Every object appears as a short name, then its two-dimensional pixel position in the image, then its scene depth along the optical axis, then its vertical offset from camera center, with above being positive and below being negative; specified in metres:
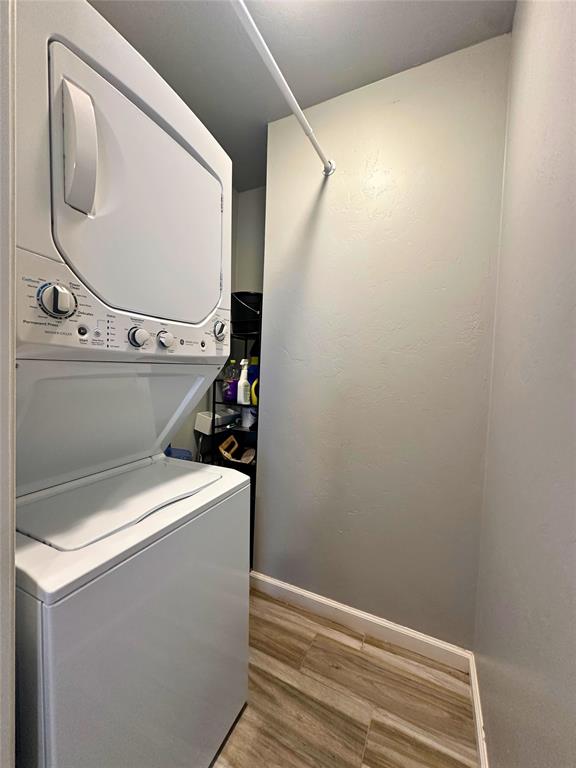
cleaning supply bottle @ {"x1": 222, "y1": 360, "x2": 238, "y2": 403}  2.16 -0.11
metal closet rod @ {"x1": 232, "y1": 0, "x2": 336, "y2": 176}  0.97 +1.13
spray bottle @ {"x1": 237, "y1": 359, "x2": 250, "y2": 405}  2.11 -0.13
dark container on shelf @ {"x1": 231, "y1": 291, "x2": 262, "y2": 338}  2.12 +0.40
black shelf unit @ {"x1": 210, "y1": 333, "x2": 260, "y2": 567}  2.13 -0.51
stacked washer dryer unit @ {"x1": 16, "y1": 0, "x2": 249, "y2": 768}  0.62 -0.16
